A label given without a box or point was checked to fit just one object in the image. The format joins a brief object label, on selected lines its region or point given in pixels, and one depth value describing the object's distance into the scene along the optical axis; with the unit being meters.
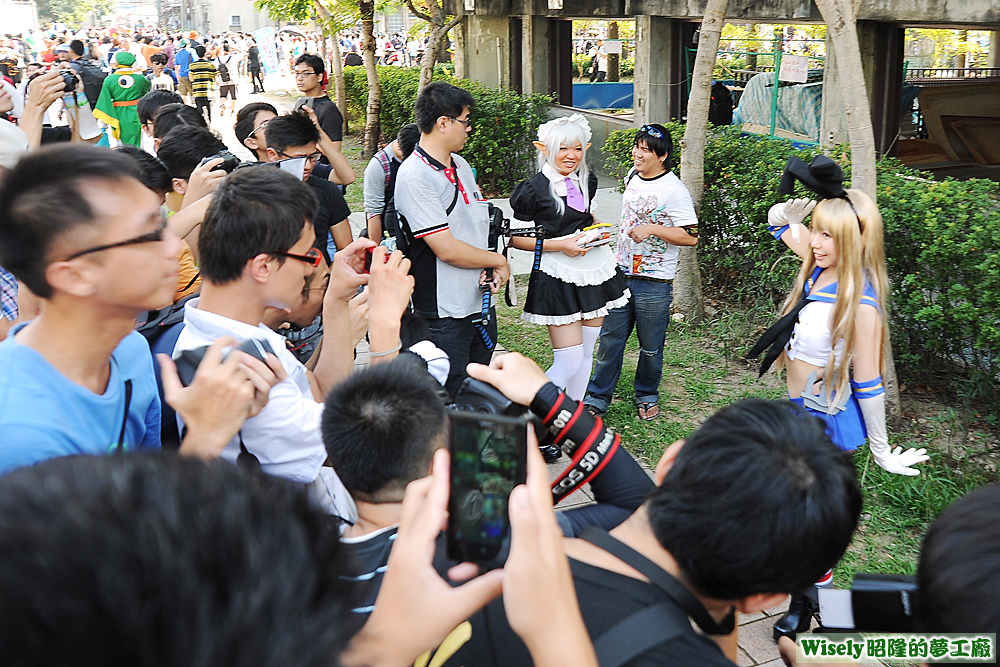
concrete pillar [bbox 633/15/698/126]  11.28
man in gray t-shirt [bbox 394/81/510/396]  3.99
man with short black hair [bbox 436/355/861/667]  1.27
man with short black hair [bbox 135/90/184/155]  6.69
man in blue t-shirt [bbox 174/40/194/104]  22.02
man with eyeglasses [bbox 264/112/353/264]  4.36
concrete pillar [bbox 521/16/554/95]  14.00
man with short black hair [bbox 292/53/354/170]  7.14
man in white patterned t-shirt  4.82
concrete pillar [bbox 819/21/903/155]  7.93
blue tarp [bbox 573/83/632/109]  19.20
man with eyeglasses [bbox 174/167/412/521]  2.12
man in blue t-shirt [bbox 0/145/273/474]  1.70
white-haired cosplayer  4.49
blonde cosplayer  3.25
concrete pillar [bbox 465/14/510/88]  14.88
